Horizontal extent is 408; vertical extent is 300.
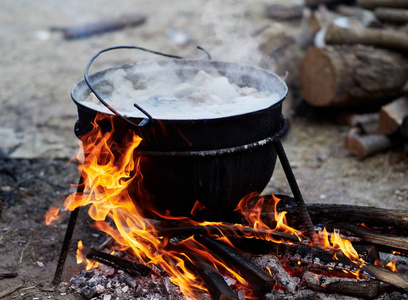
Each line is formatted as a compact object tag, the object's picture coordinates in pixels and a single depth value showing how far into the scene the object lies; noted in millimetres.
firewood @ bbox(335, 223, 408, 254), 2611
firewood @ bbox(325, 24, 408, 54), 5137
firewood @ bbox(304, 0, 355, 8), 7020
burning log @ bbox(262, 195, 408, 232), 2766
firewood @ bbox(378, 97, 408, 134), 4594
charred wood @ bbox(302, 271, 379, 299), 2447
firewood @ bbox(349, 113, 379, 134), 4996
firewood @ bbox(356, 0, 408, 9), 5500
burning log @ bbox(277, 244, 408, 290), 2439
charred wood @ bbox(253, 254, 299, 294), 2516
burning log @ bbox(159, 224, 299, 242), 2648
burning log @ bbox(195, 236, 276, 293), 2398
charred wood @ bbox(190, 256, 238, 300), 2324
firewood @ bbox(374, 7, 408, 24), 5425
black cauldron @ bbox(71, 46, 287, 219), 2334
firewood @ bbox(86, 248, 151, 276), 2723
